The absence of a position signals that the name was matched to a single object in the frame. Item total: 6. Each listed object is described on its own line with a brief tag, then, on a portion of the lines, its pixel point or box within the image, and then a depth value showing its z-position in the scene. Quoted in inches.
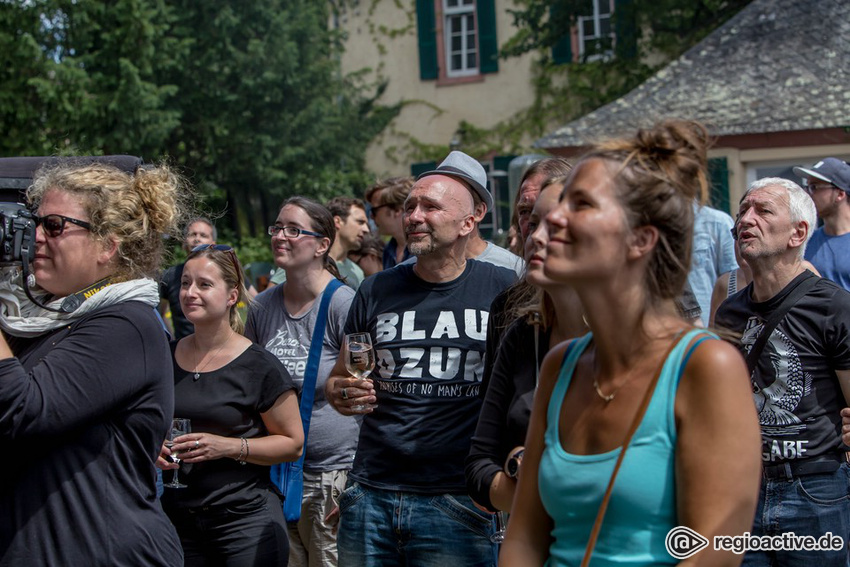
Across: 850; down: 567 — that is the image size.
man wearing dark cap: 238.8
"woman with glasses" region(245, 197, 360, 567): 200.7
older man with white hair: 160.1
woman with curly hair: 106.7
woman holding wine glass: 166.7
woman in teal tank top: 80.2
